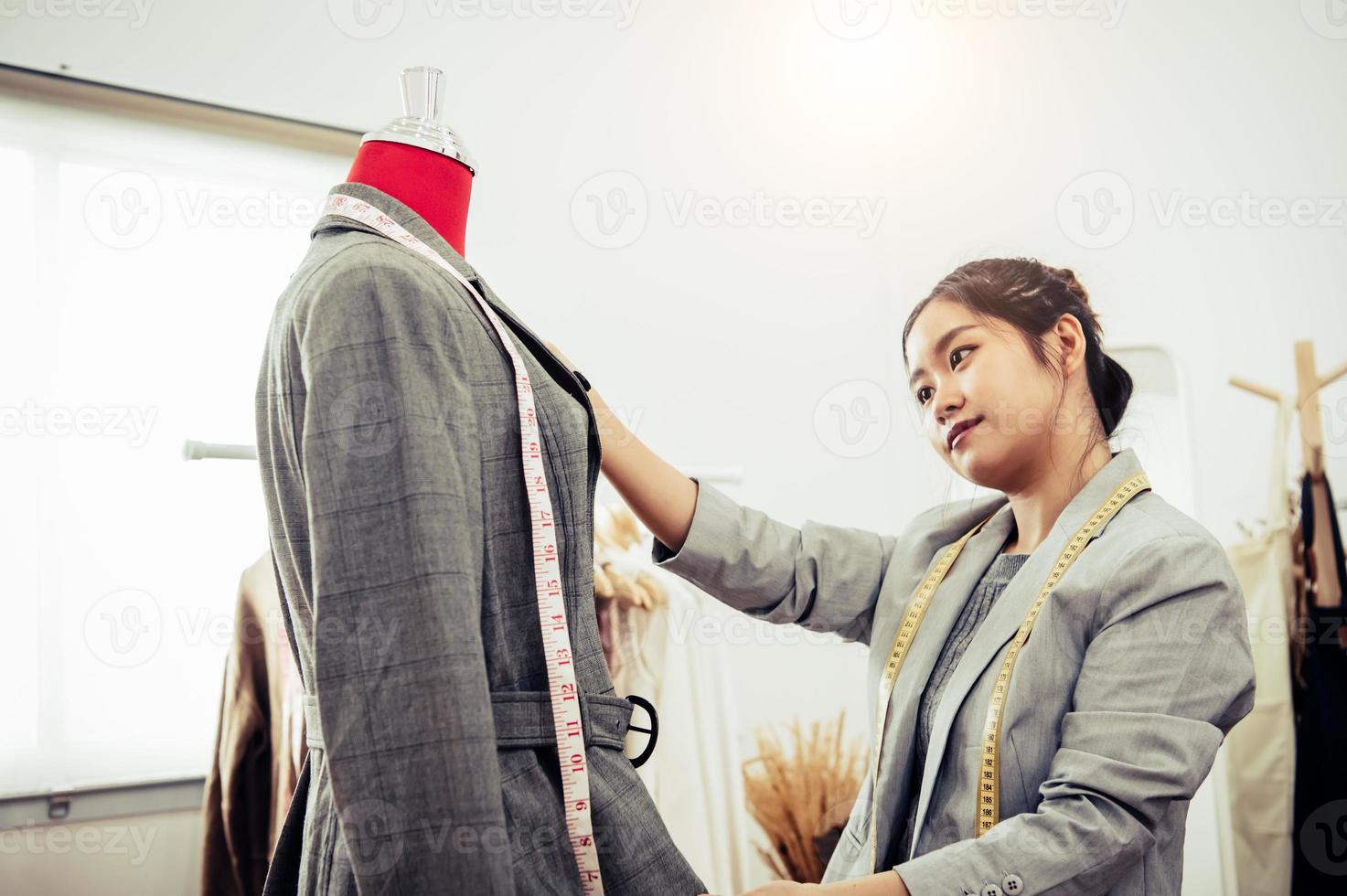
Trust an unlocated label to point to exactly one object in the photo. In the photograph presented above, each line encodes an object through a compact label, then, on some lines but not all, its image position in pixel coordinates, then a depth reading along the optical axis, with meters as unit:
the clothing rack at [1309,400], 2.28
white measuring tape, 0.91
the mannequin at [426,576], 0.79
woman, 1.17
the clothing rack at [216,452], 1.65
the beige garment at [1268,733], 2.21
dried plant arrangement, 2.67
